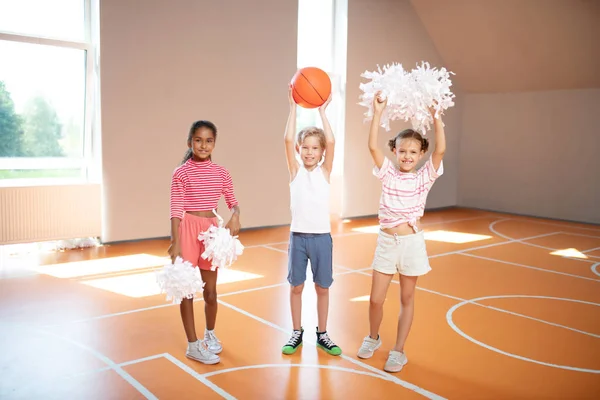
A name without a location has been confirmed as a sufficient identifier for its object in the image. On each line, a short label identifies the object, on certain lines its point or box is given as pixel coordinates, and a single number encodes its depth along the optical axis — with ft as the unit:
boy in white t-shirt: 10.72
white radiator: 19.44
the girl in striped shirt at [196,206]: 10.29
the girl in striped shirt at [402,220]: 10.37
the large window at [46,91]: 19.71
